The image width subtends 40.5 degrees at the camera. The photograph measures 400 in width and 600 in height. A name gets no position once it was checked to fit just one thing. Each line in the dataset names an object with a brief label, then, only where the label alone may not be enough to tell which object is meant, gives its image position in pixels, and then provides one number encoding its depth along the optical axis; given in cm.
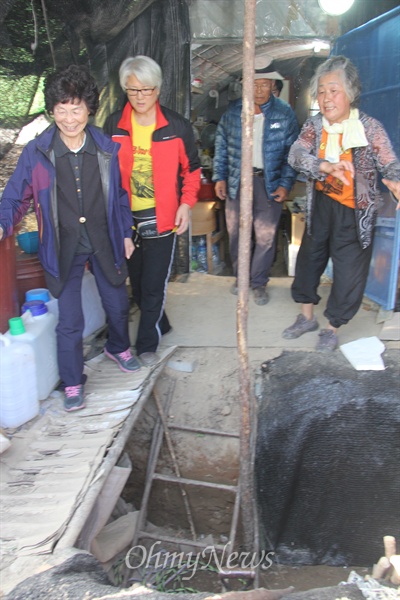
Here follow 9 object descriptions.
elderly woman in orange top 334
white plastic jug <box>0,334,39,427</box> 285
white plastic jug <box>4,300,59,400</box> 297
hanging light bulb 447
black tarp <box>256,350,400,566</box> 360
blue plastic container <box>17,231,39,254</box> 356
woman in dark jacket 280
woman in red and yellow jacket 327
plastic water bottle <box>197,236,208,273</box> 608
